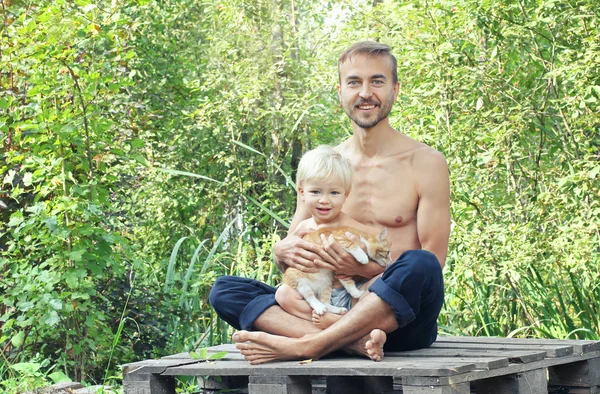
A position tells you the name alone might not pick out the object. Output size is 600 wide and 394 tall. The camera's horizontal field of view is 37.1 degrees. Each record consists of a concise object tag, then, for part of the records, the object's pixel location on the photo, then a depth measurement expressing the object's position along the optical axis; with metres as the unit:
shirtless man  3.19
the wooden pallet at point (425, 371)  2.89
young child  3.32
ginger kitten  3.34
